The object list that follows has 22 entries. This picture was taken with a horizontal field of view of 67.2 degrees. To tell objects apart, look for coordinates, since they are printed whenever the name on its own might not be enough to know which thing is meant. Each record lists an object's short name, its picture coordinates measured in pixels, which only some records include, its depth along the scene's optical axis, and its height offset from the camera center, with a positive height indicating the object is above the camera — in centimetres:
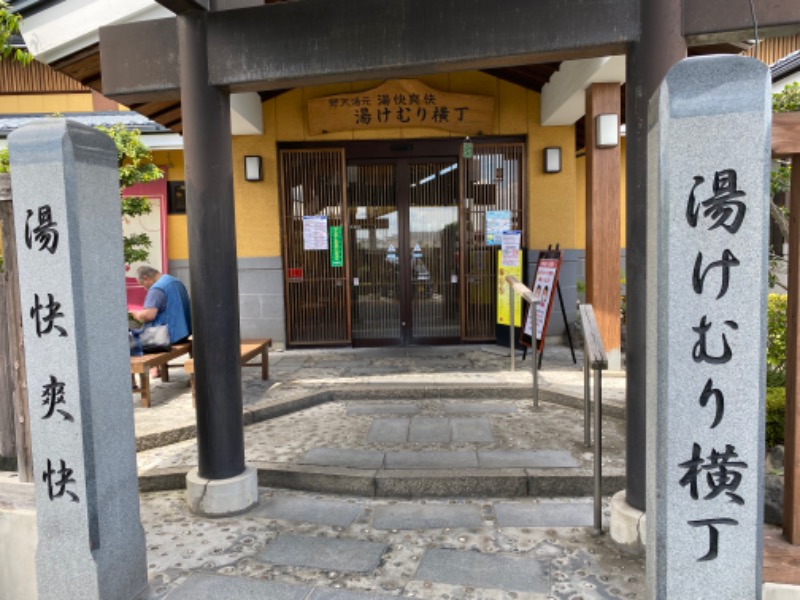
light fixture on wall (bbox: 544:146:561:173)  864 +124
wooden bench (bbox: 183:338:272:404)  621 -109
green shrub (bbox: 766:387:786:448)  421 -126
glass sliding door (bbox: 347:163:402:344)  894 -3
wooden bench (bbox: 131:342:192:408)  601 -110
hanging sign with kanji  862 +203
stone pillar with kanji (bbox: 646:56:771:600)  217 -30
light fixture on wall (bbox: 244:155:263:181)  880 +127
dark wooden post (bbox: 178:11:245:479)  397 -1
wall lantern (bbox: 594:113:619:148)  689 +131
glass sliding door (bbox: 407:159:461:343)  889 -2
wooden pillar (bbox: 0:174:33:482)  328 -45
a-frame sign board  730 -53
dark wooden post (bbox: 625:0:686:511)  330 +34
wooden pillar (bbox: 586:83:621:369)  706 +19
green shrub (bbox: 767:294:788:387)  482 -83
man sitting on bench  669 -54
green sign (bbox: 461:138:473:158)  856 +142
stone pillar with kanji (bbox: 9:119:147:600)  283 -44
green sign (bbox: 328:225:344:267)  892 +8
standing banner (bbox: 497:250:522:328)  855 -62
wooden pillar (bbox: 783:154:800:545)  266 -68
